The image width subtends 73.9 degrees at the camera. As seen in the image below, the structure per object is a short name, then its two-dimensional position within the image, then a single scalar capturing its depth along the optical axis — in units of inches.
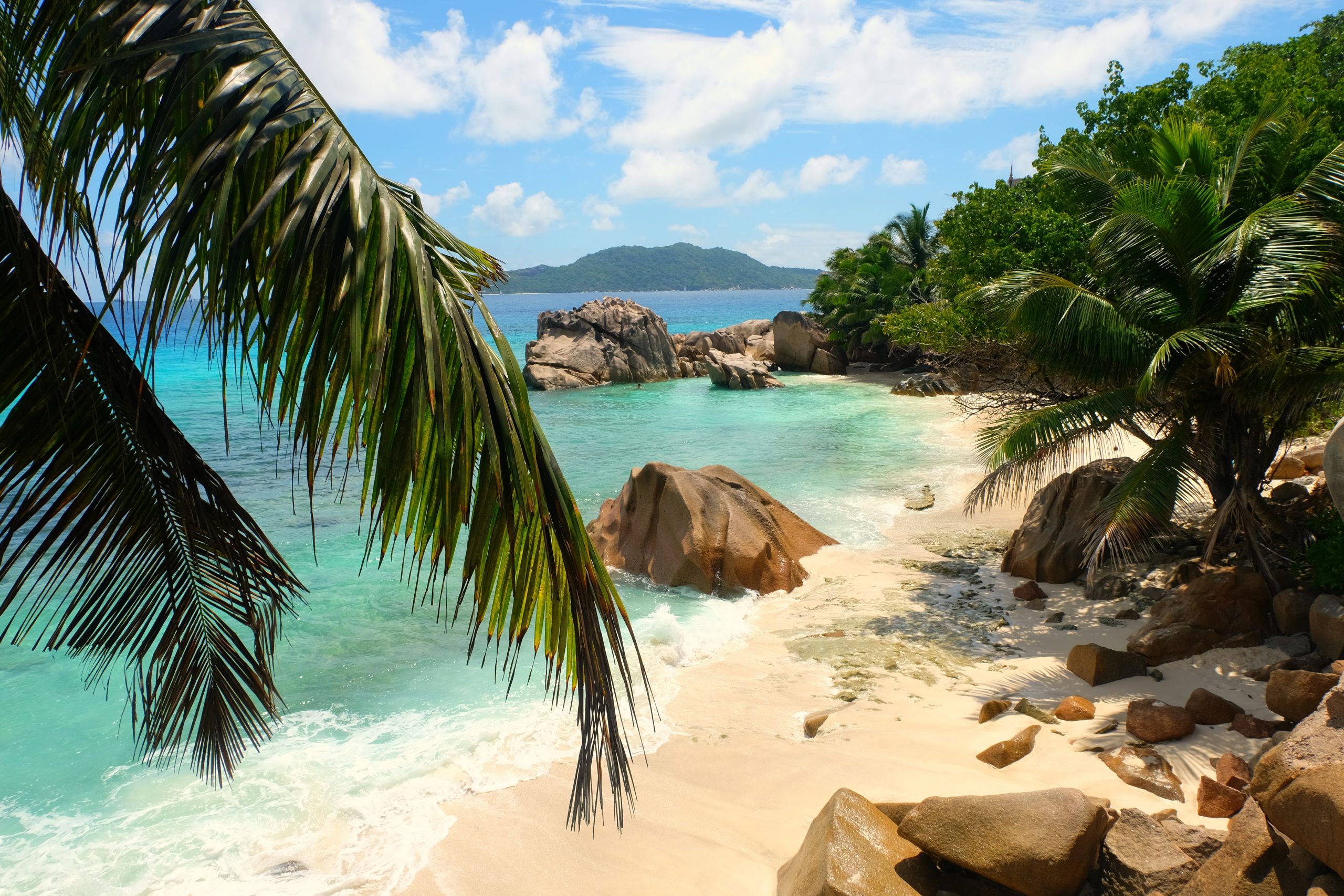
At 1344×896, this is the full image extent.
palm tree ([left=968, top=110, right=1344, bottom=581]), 333.7
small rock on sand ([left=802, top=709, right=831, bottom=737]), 305.6
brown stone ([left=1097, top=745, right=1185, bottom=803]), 229.3
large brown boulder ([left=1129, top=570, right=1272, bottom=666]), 316.2
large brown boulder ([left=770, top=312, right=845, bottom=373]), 1875.0
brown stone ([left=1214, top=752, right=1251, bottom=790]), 223.5
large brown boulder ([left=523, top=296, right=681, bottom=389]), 1792.6
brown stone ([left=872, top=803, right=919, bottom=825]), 212.8
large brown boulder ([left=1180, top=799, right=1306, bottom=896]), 160.9
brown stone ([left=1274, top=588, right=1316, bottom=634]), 313.1
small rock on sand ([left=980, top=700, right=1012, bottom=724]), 298.5
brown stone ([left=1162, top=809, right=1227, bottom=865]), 179.0
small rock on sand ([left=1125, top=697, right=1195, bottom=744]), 259.0
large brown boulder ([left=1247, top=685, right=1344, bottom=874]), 152.5
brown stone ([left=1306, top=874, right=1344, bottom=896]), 151.7
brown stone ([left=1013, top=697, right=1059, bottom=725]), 289.4
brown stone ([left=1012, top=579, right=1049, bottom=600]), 427.2
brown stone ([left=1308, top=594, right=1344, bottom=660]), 278.2
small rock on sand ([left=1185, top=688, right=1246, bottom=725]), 264.8
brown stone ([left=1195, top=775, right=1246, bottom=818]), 214.8
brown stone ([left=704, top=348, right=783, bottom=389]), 1658.5
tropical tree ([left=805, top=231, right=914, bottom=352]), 1681.8
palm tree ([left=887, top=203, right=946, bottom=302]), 1806.1
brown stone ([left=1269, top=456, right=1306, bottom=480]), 468.4
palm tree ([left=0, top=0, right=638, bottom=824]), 75.8
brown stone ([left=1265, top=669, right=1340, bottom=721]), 248.4
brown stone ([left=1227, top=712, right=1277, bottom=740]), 254.1
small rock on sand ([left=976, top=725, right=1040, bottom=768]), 265.3
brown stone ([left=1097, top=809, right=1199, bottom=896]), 175.0
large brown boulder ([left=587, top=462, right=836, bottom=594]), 484.7
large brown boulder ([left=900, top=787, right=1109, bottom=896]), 181.6
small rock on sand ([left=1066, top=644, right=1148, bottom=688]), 313.9
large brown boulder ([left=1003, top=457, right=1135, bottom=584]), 443.2
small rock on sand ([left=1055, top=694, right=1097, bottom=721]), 287.0
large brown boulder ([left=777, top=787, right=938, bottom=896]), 184.7
